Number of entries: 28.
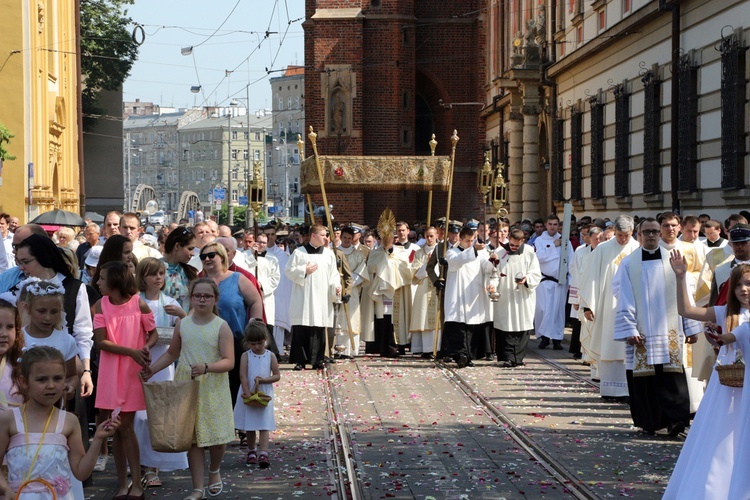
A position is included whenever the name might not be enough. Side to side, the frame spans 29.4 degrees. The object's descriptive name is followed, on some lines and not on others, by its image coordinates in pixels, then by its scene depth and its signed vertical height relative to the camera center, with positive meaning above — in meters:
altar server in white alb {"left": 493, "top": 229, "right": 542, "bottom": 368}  18.17 -1.24
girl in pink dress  9.19 -0.94
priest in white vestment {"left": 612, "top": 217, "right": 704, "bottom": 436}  12.04 -1.12
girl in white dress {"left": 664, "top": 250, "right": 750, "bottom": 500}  7.66 -1.29
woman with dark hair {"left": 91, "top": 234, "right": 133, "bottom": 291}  9.82 -0.30
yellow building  31.34 +2.45
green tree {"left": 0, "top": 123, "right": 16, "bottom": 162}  26.58 +1.28
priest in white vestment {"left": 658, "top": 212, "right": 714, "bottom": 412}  12.08 -0.57
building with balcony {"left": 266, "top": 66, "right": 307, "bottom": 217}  131.62 +5.72
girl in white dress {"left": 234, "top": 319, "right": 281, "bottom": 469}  10.64 -1.37
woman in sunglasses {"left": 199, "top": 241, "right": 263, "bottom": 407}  10.42 -0.63
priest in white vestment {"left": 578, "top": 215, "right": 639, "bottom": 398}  14.22 -1.11
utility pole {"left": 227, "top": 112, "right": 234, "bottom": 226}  67.63 -0.21
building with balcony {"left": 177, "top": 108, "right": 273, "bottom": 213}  142.12 +5.54
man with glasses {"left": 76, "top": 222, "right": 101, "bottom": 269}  15.44 -0.36
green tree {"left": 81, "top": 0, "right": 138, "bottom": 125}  57.50 +6.46
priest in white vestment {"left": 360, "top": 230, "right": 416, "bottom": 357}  19.78 -1.28
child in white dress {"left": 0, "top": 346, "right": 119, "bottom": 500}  6.14 -1.01
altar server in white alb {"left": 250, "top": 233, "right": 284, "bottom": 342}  16.80 -0.84
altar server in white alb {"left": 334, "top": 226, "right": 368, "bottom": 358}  19.52 -1.25
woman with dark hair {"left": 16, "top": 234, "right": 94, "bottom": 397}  8.63 -0.46
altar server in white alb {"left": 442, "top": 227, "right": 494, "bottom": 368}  18.39 -1.22
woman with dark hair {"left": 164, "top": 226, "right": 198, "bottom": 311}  10.33 -0.42
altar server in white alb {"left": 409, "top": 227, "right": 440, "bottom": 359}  19.64 -1.40
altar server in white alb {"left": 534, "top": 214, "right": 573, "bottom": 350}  20.73 -1.29
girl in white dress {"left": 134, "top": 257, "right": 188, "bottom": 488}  9.52 -0.80
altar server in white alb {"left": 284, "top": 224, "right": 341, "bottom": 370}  18.05 -1.20
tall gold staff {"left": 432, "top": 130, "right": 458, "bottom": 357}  19.12 -0.94
